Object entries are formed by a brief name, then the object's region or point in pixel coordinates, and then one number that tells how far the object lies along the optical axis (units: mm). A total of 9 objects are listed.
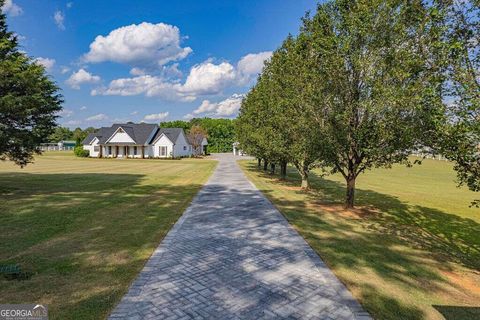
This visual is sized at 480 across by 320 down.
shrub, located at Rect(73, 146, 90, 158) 59784
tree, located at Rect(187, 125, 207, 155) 71250
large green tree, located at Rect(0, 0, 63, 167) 13805
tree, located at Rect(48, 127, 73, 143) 123638
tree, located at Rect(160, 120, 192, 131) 99894
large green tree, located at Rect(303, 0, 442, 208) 9914
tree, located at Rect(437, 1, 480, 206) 6262
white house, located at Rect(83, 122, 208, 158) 59250
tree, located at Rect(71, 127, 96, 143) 109875
